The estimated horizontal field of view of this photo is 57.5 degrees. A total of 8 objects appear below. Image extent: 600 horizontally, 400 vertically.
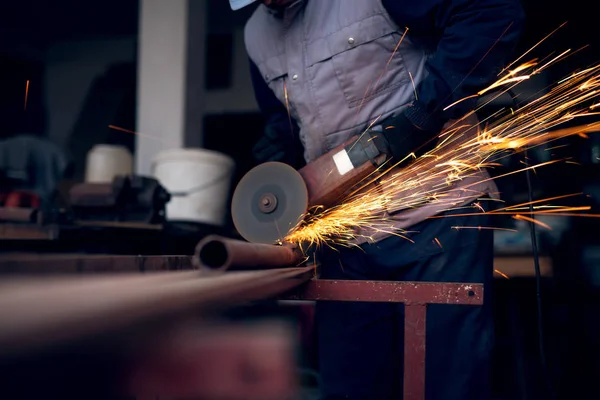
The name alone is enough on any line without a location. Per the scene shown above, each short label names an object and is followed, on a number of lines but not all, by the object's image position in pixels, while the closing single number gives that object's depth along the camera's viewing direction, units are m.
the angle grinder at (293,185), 1.48
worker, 1.52
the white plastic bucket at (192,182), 2.95
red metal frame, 1.19
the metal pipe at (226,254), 0.95
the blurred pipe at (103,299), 0.44
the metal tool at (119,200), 2.44
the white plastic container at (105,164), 3.02
